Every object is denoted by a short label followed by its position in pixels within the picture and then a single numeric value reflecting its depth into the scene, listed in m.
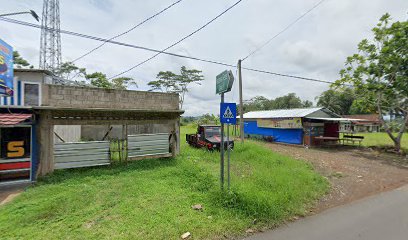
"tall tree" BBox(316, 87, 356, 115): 47.59
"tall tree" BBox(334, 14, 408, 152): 13.62
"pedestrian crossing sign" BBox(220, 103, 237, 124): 5.30
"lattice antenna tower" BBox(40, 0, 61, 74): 13.70
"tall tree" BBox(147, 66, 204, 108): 38.44
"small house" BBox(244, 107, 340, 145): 17.57
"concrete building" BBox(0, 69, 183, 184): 7.05
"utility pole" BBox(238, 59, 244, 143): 14.31
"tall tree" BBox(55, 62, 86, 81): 29.00
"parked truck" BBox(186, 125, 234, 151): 12.70
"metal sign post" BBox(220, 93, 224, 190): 5.44
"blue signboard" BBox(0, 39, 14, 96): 6.22
